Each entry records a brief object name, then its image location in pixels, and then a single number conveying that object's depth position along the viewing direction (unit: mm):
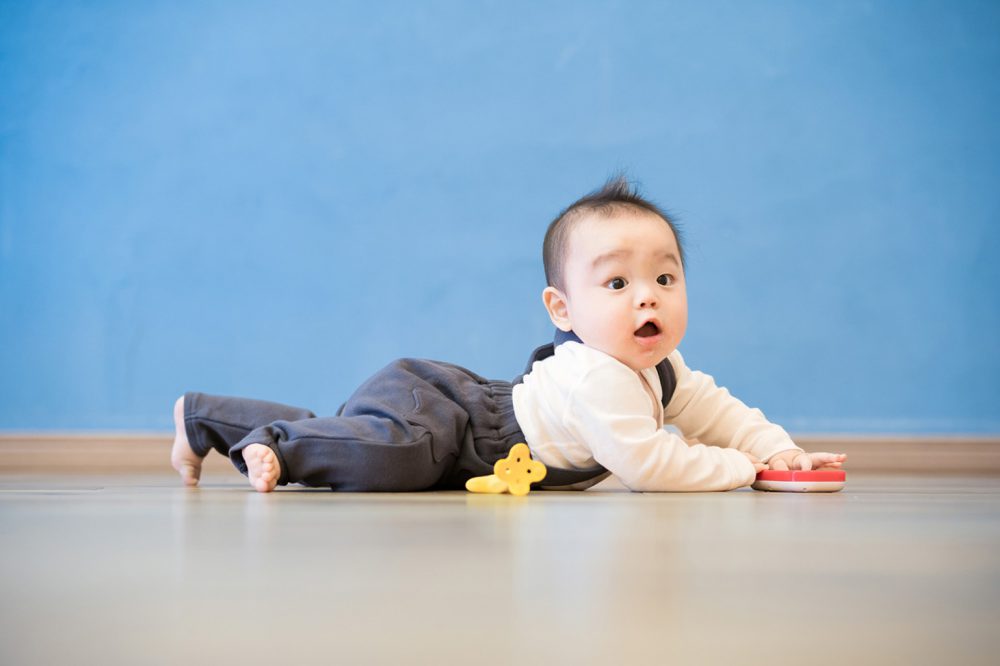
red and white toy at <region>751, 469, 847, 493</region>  1288
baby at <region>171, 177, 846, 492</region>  1251
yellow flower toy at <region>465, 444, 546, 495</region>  1252
